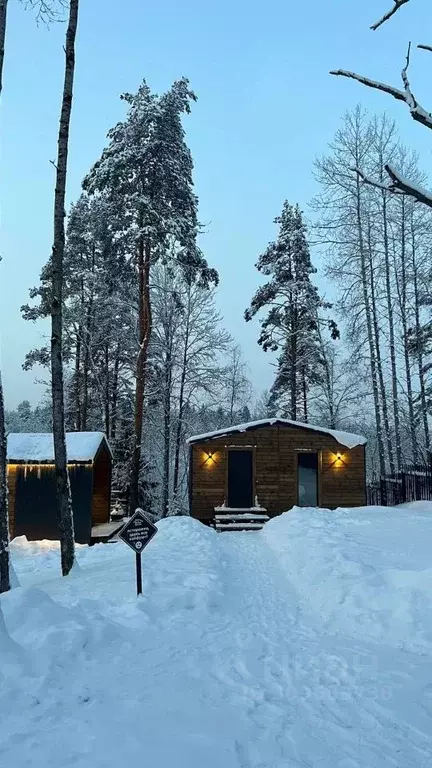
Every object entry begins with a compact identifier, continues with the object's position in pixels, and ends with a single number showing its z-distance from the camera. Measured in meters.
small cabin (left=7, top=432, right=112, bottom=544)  14.40
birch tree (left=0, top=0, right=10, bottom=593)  6.59
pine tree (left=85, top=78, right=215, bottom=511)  15.70
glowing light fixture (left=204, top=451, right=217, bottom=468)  17.22
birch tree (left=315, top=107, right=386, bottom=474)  18.94
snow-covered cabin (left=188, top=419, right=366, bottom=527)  17.14
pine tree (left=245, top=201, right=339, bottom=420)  23.16
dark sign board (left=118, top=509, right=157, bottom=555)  6.05
